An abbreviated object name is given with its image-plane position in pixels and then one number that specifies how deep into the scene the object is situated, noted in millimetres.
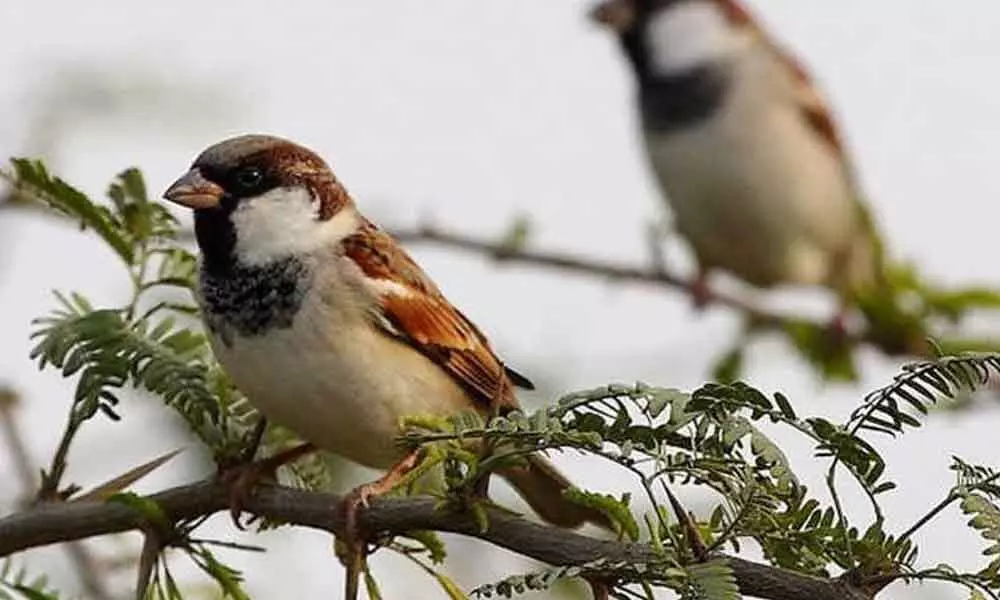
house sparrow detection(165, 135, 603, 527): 5023
